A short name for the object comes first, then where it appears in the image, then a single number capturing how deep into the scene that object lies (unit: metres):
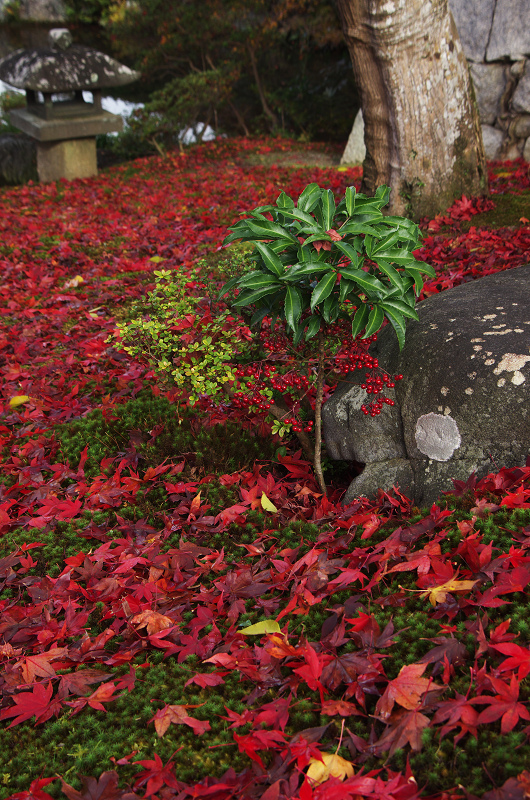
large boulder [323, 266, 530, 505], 1.78
